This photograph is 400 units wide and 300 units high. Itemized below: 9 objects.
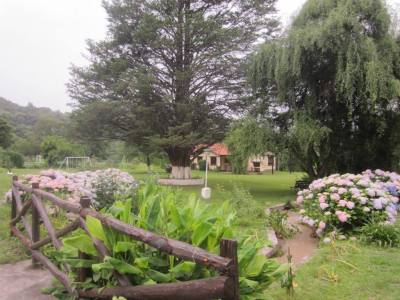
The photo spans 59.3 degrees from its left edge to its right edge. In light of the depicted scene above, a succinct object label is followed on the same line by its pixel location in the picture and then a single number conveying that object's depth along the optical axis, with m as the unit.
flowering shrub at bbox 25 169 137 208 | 5.42
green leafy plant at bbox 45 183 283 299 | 2.05
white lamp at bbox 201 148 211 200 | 10.33
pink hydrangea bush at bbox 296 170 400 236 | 5.69
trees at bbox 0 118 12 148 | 33.48
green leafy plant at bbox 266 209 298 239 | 6.05
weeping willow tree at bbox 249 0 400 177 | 10.80
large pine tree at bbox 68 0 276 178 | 16.23
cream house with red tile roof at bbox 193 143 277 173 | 34.22
